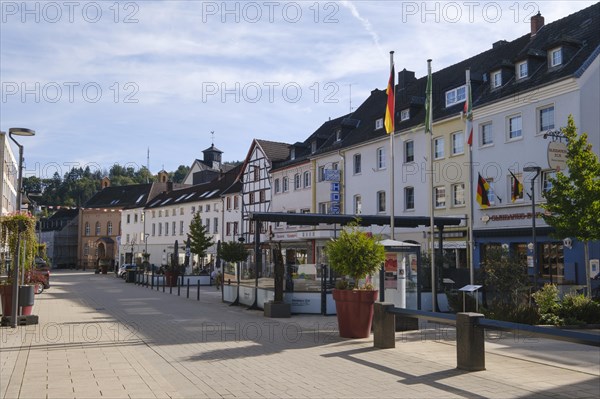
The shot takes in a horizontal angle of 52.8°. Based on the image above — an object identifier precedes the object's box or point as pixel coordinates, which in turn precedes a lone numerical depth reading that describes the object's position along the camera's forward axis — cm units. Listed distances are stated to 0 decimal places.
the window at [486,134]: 3053
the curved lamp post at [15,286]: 1445
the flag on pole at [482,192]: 2659
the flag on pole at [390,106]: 2028
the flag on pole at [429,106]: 2094
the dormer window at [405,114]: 3775
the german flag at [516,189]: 2703
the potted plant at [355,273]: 1287
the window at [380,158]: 3838
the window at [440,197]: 3334
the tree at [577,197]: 1741
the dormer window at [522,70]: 2950
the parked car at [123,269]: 4854
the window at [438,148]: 3372
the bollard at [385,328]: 1153
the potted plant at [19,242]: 1527
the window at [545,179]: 2624
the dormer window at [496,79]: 3104
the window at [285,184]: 4991
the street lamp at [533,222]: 2097
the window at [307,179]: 4669
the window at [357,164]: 4092
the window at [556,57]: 2775
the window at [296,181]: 4826
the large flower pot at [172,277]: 3734
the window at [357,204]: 4025
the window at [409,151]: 3625
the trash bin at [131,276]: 4369
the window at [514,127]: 2874
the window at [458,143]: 3216
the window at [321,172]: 4489
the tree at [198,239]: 5362
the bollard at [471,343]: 916
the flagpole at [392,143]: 2033
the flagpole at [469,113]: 2100
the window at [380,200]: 3828
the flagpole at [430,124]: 1892
